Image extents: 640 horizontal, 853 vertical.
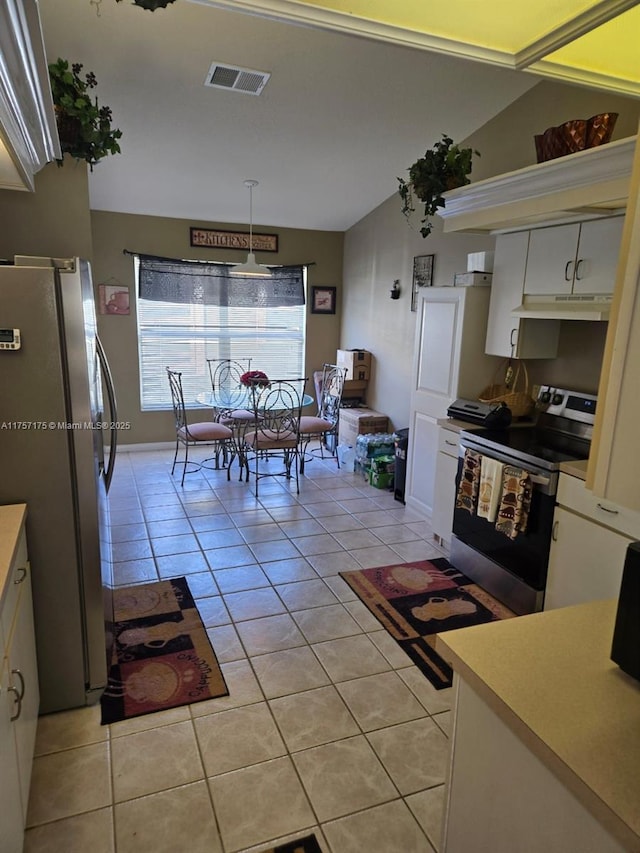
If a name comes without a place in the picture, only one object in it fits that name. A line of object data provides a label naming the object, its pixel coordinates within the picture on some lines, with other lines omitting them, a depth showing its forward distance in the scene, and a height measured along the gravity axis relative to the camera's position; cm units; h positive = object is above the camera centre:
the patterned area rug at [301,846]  168 -162
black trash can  464 -124
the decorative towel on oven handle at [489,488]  298 -90
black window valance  574 +30
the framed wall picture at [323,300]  652 +19
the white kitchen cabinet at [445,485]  368 -112
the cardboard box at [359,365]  597 -52
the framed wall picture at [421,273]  481 +41
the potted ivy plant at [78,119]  248 +87
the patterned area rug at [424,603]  268 -158
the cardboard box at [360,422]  569 -109
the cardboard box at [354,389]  604 -79
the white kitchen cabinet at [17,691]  143 -113
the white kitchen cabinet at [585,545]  240 -101
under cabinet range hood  278 +9
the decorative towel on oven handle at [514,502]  282 -93
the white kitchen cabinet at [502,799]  96 -92
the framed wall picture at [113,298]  557 +10
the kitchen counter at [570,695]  90 -74
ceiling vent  319 +139
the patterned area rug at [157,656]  231 -161
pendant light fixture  480 +38
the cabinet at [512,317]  334 +4
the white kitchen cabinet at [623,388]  92 -11
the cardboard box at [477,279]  363 +28
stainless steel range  278 -91
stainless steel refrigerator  189 -54
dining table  496 -81
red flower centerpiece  484 -58
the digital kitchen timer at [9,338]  186 -11
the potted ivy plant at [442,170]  346 +94
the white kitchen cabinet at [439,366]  369 -32
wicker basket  359 -48
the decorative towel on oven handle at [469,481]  318 -93
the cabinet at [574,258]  277 +36
